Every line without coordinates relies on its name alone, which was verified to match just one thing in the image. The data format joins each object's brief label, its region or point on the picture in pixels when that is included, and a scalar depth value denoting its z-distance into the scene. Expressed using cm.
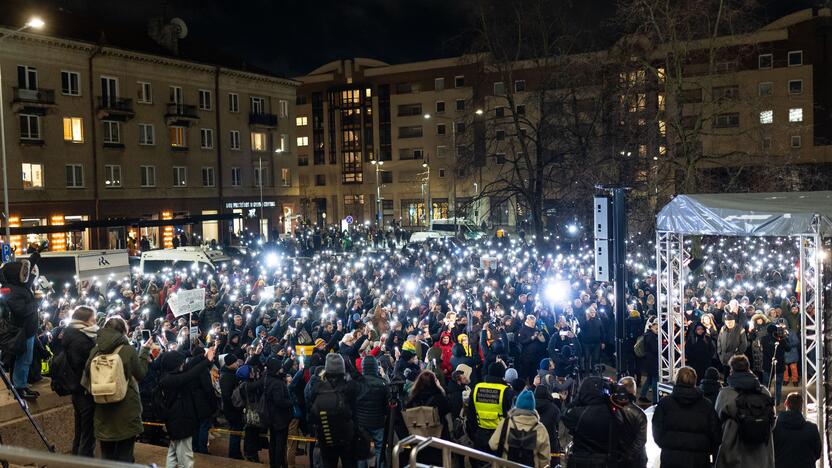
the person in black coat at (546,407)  802
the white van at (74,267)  2230
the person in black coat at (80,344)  661
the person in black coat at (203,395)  782
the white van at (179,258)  2617
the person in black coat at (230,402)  946
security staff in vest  780
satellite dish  4997
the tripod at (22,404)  689
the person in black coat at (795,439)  675
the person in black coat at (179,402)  756
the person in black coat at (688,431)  639
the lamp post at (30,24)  1883
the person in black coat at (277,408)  853
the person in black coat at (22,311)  805
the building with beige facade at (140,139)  3931
